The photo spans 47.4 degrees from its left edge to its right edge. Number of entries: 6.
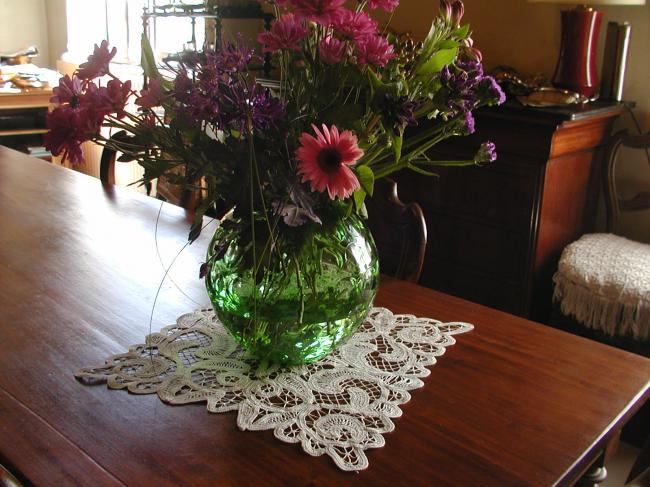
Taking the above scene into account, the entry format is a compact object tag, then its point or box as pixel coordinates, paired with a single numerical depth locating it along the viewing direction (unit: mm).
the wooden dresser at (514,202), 2262
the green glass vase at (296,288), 925
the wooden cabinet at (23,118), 4562
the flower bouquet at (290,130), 848
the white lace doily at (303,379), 880
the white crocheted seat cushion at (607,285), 2014
